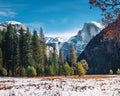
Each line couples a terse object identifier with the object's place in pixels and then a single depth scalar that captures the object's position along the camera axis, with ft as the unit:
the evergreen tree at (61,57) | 370.77
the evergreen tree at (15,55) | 199.93
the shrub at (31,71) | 184.15
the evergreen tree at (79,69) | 214.13
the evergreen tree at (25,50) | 202.02
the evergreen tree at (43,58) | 234.93
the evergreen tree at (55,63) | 226.88
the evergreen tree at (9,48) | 202.61
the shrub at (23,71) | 183.53
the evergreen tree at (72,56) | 309.85
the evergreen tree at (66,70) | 217.48
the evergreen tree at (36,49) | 221.50
